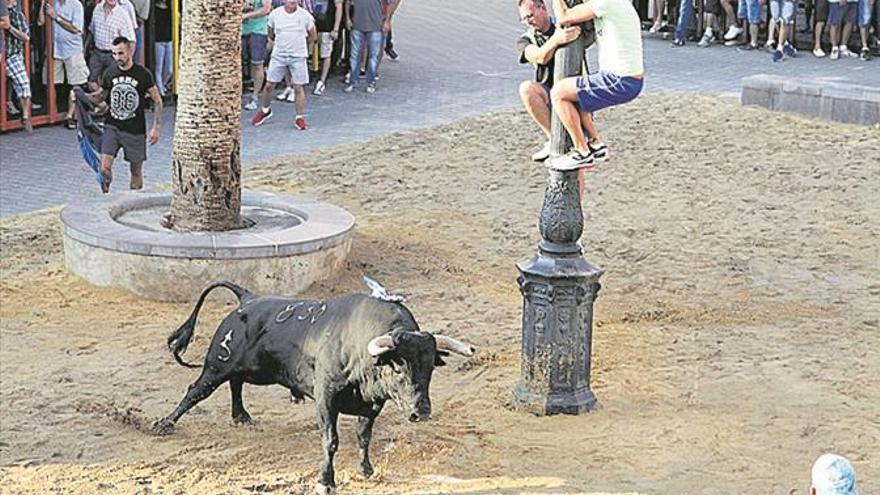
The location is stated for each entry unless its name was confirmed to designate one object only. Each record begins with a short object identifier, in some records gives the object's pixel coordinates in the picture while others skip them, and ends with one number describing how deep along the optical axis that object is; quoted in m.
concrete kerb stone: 19.67
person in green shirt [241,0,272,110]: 20.47
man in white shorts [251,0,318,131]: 19.62
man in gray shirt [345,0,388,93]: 22.17
